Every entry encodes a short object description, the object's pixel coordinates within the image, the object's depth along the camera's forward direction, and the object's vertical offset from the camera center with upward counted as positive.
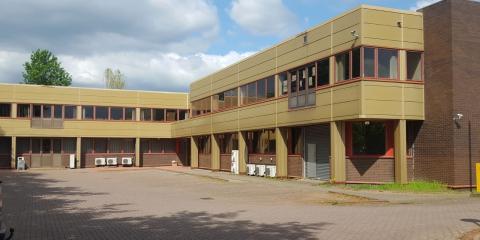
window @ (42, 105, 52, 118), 46.17 +3.05
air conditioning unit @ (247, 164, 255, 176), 33.41 -1.46
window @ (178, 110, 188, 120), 52.03 +3.13
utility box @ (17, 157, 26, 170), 43.53 -1.39
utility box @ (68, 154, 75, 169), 46.25 -1.38
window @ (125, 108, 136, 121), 49.62 +2.99
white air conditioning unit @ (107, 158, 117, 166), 48.59 -1.45
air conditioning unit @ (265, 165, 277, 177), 30.56 -1.43
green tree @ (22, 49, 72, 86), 76.75 +10.95
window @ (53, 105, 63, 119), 46.50 +3.07
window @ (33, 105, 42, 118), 45.81 +3.03
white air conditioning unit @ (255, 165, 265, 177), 32.00 -1.46
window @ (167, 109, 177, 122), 51.38 +3.01
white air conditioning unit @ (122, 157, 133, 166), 49.00 -1.37
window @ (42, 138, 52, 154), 46.88 +0.10
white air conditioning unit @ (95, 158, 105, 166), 47.90 -1.39
